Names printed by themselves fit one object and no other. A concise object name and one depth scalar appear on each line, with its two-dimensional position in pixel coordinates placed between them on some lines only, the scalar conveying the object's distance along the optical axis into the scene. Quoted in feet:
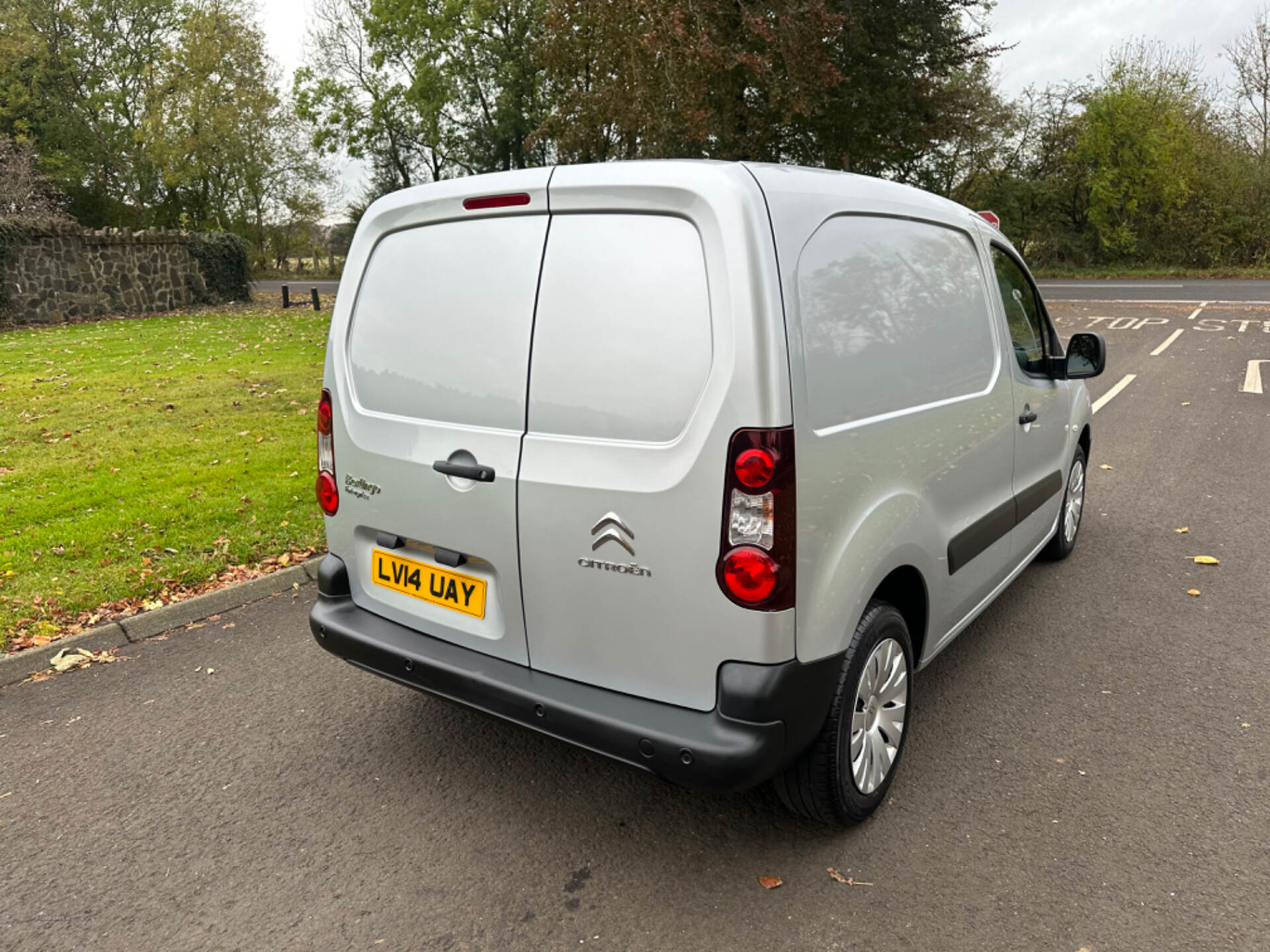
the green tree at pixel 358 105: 138.62
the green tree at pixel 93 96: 123.85
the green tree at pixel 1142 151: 106.22
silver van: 7.63
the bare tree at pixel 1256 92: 112.06
